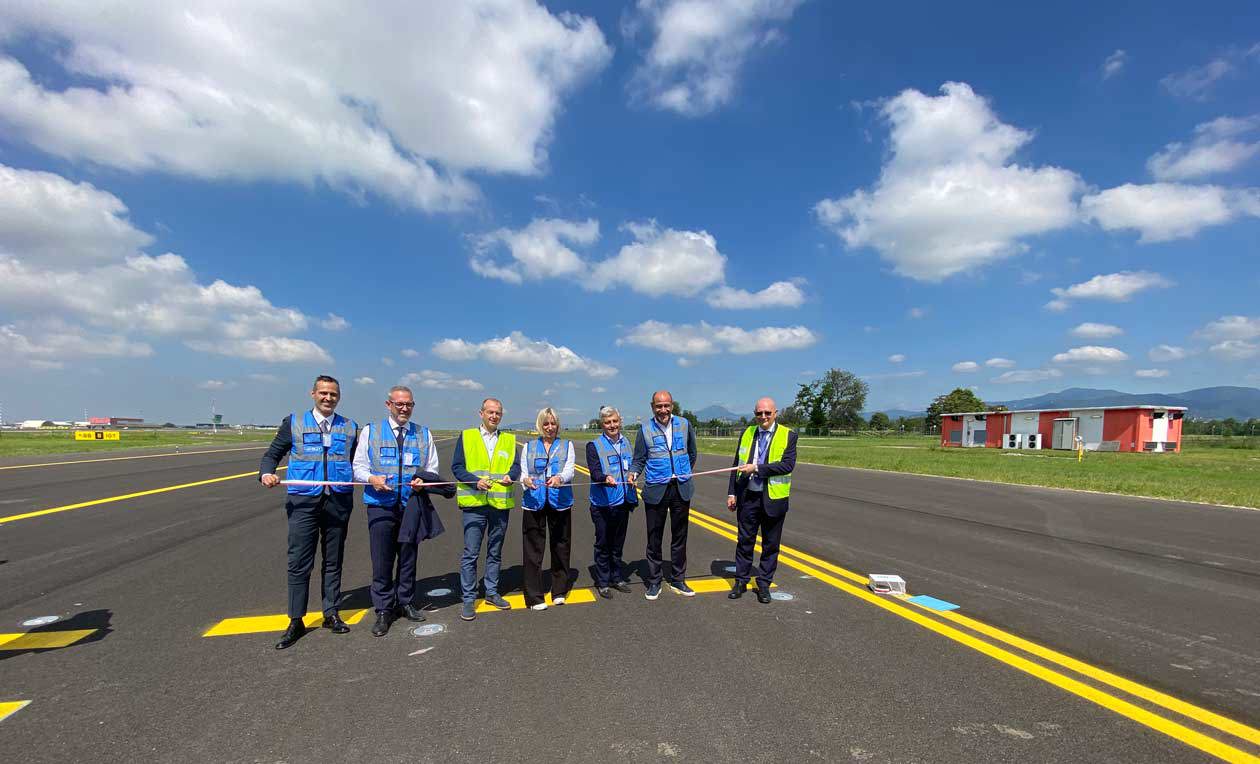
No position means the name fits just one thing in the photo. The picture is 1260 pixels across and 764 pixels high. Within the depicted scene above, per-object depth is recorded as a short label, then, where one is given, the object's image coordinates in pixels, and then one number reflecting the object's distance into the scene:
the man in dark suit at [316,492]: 4.23
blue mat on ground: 4.82
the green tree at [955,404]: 99.88
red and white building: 37.03
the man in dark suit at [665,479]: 5.45
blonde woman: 5.09
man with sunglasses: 5.23
